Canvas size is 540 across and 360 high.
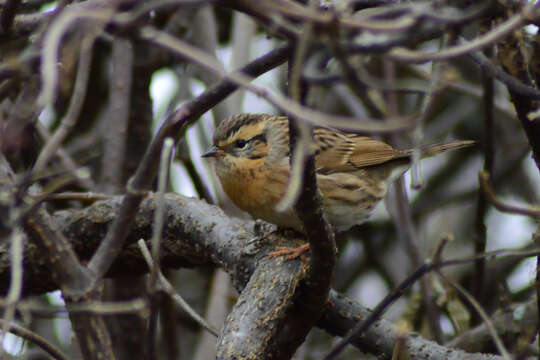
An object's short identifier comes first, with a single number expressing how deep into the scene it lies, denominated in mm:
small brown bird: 9055
